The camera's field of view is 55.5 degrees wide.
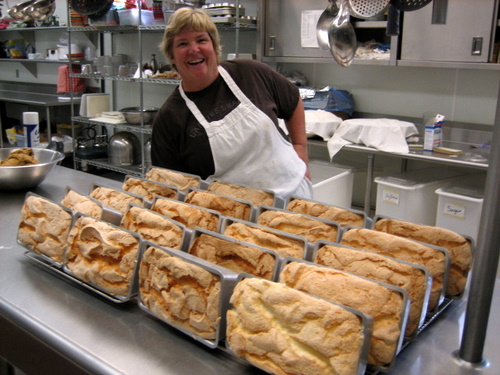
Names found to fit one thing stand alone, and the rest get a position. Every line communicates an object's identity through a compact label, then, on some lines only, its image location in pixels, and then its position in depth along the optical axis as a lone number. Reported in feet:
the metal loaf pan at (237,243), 2.96
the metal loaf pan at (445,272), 3.00
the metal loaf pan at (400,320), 2.48
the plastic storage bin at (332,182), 10.21
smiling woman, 5.81
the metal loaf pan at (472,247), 3.18
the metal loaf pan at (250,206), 3.98
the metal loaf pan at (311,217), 3.26
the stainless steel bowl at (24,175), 5.65
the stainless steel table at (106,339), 2.68
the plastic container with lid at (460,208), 9.09
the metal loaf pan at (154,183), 4.18
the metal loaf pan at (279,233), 3.20
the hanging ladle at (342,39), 4.99
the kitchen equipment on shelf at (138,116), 14.85
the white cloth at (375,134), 10.34
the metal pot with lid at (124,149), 15.65
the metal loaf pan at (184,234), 3.43
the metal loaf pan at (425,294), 2.75
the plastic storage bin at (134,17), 14.37
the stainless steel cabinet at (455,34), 9.45
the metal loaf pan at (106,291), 3.19
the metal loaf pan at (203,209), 3.68
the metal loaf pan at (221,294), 2.74
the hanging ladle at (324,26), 7.06
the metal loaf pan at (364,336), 2.32
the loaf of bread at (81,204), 3.96
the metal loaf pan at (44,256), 3.73
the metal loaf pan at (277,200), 4.29
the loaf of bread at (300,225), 3.50
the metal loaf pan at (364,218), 3.68
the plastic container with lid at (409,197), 9.90
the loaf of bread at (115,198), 4.22
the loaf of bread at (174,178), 4.81
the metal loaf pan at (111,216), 3.91
